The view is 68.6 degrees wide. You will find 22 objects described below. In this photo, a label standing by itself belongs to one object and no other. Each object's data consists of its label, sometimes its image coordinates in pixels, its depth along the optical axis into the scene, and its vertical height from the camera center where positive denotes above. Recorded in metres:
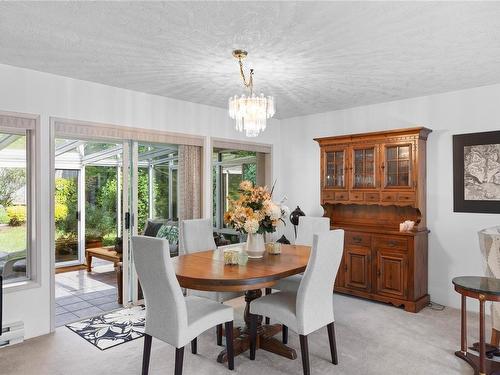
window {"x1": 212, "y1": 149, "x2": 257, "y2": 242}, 5.99 +0.16
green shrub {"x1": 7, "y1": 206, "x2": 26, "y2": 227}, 3.64 -0.29
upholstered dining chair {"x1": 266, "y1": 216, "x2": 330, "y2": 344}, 3.70 -0.55
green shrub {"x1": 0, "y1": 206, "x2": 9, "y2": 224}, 3.61 -0.30
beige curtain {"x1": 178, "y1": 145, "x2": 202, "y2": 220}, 4.88 +0.04
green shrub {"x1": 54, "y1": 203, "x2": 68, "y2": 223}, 6.53 -0.45
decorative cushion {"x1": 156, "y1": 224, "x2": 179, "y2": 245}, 4.86 -0.64
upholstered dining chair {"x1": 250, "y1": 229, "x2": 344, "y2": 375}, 2.70 -0.95
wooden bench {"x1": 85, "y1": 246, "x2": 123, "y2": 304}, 4.55 -1.06
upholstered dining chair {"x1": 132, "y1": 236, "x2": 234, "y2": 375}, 2.44 -0.84
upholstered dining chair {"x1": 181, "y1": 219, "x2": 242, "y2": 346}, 3.79 -0.57
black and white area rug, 3.44 -1.45
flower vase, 3.33 -0.56
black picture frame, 4.12 +0.12
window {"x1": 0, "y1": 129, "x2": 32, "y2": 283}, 3.58 -0.21
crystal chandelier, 3.19 +0.66
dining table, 2.54 -0.66
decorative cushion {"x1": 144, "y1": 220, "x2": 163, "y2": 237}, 4.68 -0.56
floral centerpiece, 3.19 -0.26
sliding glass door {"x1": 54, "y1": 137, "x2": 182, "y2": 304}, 4.43 -0.18
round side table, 2.70 -0.87
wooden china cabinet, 4.32 -0.32
